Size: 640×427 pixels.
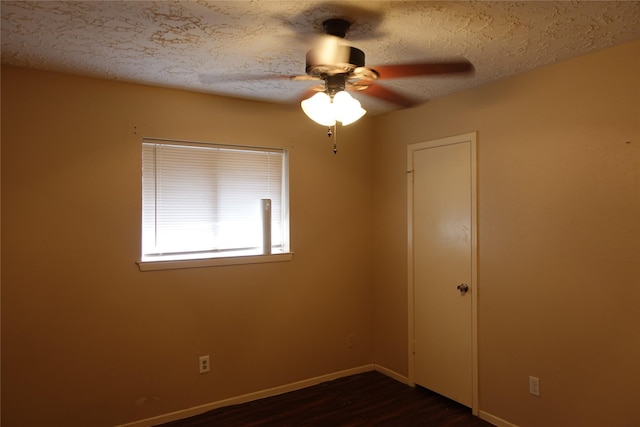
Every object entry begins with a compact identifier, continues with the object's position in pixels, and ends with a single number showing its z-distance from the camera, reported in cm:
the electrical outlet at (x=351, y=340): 380
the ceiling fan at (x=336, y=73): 179
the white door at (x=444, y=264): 306
